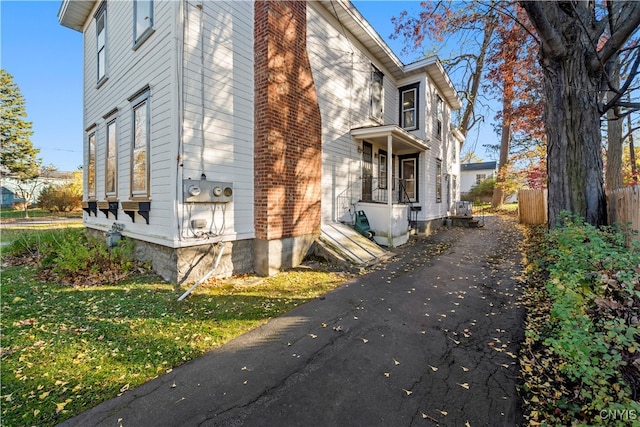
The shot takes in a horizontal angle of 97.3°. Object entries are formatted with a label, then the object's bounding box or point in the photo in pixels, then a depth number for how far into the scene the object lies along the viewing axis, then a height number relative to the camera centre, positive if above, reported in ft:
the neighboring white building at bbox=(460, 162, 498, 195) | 134.18 +18.23
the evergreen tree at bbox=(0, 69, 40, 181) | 76.59 +20.68
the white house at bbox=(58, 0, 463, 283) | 17.92 +6.47
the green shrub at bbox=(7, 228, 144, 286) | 18.74 -3.73
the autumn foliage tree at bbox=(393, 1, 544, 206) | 28.76 +20.49
